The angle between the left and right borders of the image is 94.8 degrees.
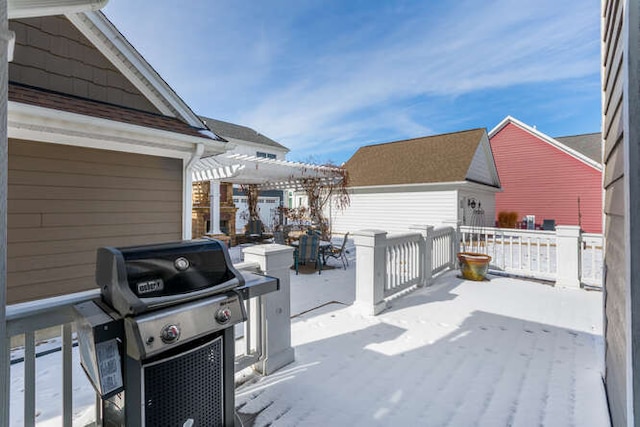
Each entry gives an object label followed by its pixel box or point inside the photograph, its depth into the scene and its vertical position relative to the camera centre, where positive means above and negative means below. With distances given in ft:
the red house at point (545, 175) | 46.70 +6.49
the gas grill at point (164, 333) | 3.93 -1.71
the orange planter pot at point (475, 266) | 18.53 -3.30
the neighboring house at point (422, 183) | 39.78 +4.34
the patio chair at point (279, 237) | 26.49 -2.14
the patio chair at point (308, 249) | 21.21 -2.58
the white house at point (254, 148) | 53.38 +14.01
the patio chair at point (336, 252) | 23.84 -3.26
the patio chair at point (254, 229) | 38.51 -2.04
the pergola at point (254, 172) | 22.91 +3.94
